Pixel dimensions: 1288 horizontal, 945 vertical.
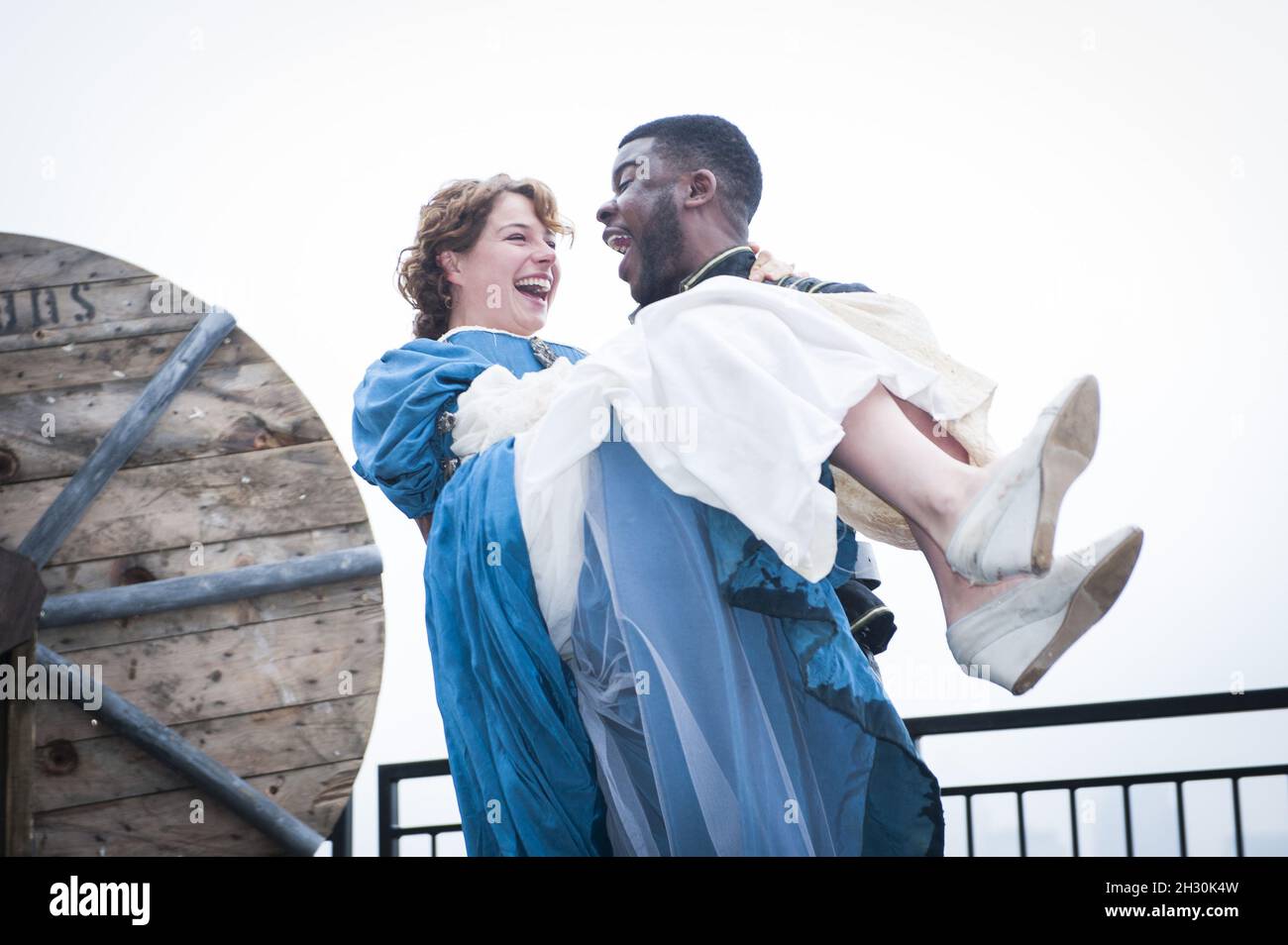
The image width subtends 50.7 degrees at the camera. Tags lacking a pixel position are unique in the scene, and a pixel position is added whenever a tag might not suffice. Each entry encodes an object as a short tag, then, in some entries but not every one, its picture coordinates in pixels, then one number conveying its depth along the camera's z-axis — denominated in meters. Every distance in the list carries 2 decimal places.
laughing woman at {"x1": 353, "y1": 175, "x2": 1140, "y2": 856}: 1.43
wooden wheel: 2.26
